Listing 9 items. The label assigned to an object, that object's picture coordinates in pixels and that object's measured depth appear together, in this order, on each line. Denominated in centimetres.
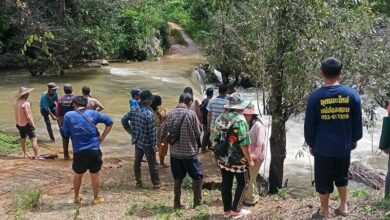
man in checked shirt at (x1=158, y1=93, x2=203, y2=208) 655
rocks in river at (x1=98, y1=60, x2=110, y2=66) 2958
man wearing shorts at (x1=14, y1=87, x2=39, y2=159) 1012
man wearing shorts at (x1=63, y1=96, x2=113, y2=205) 661
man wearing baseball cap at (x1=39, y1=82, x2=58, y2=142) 1169
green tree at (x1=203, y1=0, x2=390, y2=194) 720
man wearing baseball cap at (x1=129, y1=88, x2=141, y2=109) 948
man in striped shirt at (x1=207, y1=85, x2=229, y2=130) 955
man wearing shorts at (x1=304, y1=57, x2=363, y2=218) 470
